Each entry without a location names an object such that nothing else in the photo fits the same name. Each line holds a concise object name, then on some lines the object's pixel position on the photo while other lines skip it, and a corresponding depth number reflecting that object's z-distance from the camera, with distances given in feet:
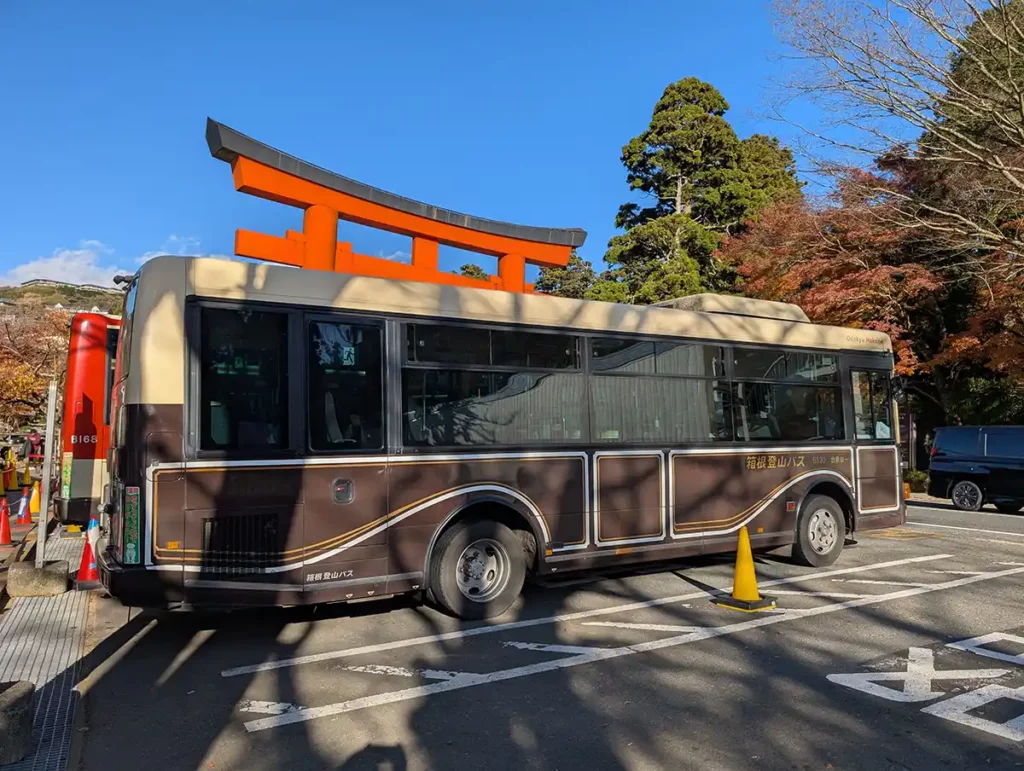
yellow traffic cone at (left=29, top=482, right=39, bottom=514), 50.57
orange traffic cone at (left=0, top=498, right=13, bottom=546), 37.81
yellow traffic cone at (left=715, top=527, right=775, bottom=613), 23.13
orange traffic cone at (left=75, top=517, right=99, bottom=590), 25.15
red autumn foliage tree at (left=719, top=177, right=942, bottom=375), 59.52
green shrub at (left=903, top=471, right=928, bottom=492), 72.13
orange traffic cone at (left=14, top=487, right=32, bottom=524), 47.80
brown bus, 18.06
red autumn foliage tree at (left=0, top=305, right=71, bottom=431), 84.89
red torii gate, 35.14
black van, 51.39
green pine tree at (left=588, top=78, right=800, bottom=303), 91.66
